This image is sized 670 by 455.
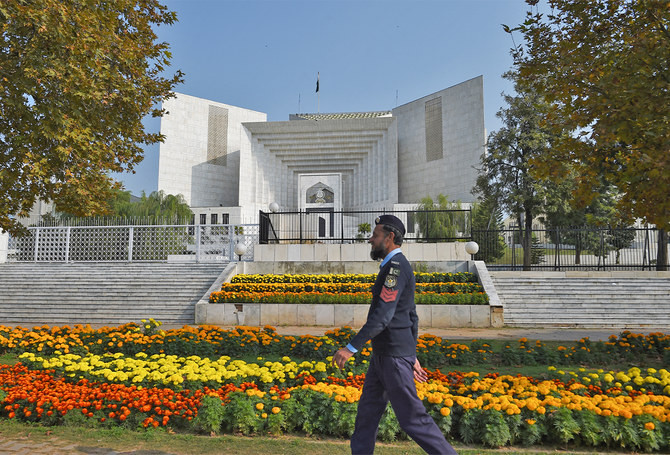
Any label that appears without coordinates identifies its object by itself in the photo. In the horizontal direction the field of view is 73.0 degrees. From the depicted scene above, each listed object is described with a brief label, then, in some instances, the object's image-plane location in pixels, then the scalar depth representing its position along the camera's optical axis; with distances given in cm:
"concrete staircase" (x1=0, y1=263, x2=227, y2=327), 1311
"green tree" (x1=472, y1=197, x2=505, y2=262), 2032
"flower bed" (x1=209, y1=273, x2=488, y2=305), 1205
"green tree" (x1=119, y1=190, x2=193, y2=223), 3506
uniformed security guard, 280
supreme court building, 4353
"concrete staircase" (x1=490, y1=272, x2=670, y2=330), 1193
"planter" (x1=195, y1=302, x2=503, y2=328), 1162
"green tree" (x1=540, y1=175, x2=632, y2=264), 2031
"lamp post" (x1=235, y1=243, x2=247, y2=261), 1609
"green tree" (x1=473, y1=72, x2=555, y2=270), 2062
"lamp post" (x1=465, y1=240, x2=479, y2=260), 1455
